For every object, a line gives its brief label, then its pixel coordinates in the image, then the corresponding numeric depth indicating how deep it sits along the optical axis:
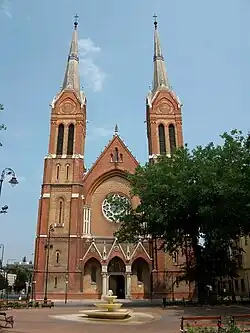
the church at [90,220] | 40.44
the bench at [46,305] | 27.98
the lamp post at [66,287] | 38.11
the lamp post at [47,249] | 38.36
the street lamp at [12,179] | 18.64
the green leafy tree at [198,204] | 21.55
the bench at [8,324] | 14.38
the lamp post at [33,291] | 38.68
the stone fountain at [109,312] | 17.34
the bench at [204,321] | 10.87
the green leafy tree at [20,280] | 90.00
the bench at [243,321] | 13.21
